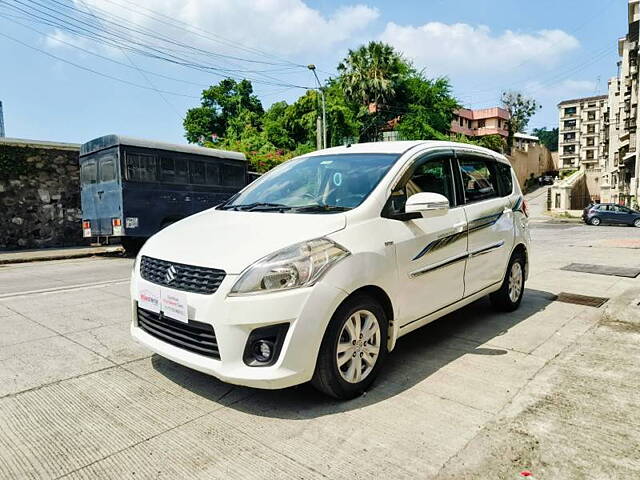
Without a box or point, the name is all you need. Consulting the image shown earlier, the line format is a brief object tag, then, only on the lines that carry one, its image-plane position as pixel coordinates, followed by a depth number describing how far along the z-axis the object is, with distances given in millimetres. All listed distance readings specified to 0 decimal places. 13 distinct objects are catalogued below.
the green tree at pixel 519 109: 73375
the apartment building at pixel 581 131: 87625
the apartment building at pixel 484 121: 72150
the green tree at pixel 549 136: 131538
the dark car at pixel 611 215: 26859
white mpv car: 2701
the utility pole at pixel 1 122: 33781
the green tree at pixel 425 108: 42062
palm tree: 40250
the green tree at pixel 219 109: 55531
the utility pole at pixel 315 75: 24609
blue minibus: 11172
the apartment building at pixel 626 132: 39031
